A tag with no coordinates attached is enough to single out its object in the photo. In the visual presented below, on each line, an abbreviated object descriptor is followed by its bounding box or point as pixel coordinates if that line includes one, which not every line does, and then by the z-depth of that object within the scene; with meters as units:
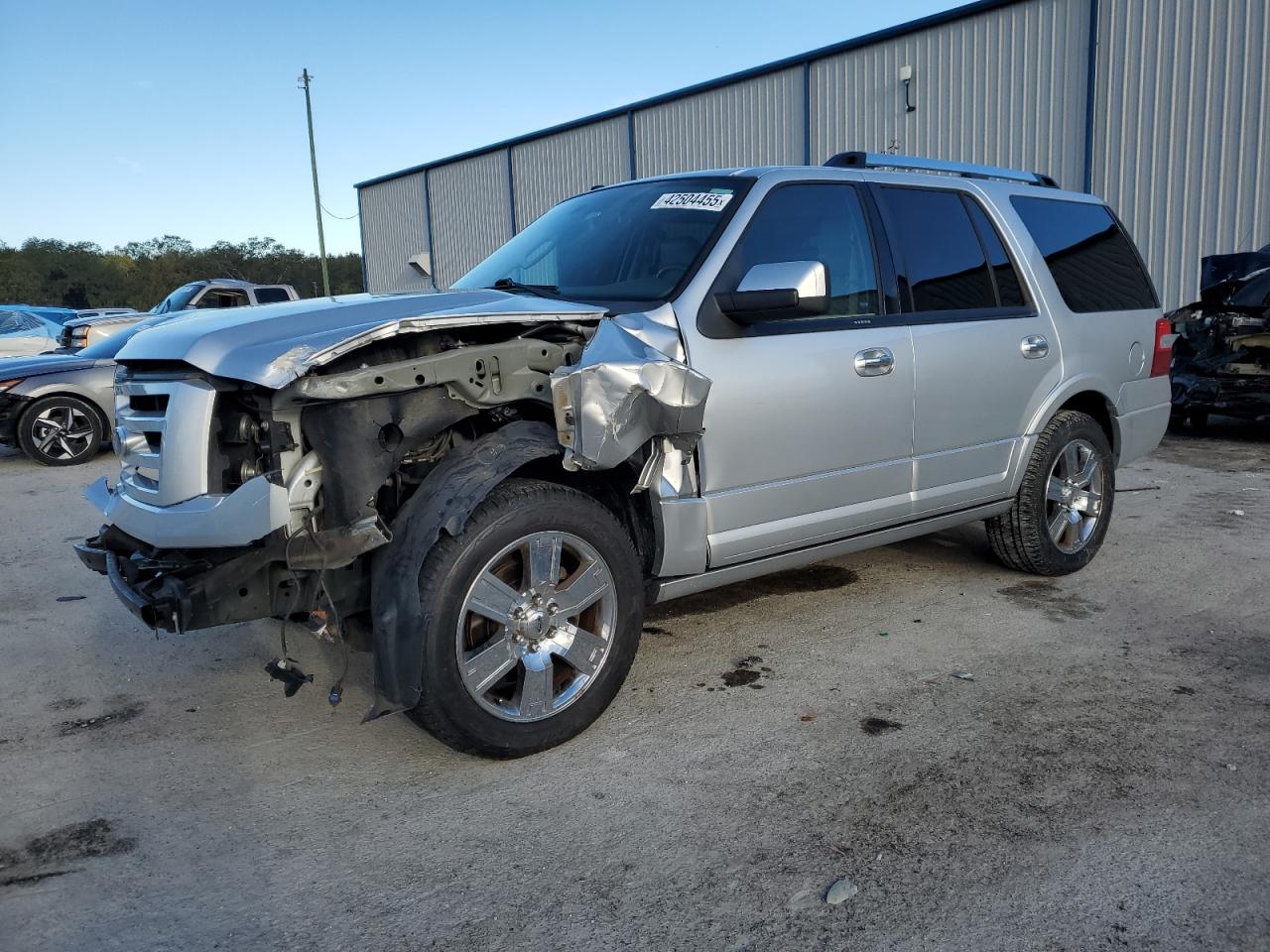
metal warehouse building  11.72
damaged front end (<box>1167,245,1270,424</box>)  9.10
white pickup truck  13.20
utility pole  35.31
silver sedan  9.91
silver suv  2.96
